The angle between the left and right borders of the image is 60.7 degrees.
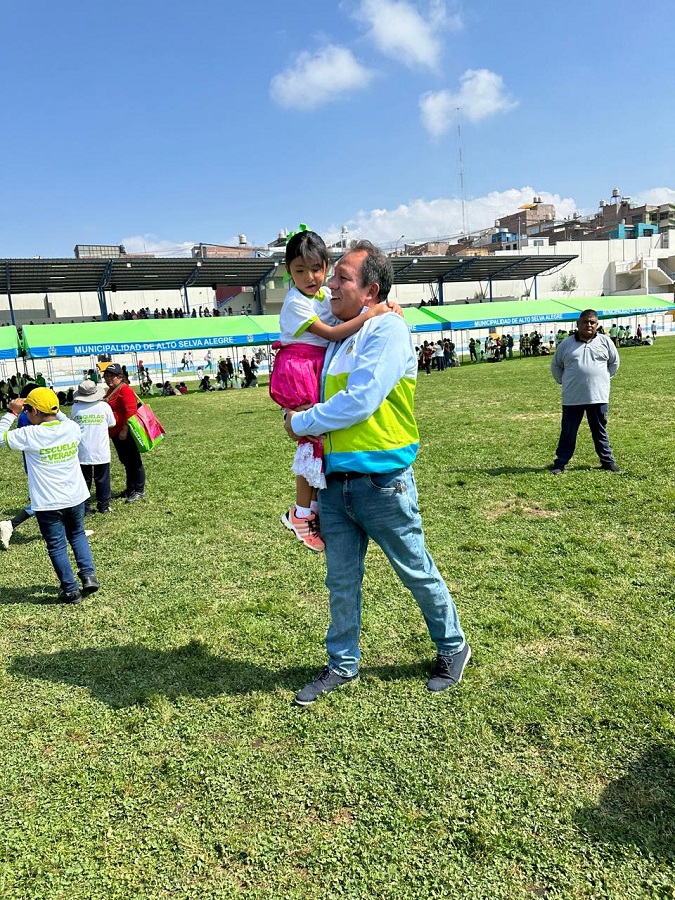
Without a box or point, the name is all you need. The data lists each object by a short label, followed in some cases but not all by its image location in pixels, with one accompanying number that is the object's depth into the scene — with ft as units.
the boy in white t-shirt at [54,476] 14.56
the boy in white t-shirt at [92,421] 22.57
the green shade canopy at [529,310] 95.02
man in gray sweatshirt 22.54
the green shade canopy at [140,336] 69.72
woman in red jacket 23.95
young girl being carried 8.60
